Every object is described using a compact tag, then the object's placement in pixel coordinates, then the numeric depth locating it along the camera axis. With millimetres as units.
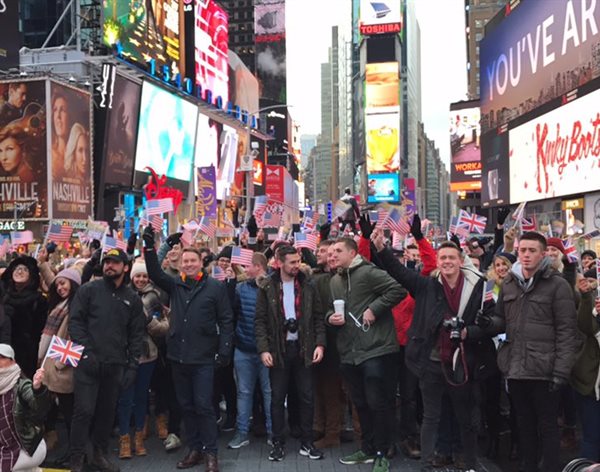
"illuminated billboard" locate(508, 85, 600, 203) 26219
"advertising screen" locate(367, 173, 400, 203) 116625
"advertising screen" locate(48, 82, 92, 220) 33594
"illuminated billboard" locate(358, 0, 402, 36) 131000
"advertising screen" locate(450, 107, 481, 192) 76500
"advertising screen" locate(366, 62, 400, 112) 120250
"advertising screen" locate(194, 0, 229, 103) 58281
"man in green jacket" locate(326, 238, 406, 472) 6305
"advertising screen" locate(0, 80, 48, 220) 33312
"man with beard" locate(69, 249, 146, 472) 6176
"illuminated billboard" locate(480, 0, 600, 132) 28188
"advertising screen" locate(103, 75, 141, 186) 37688
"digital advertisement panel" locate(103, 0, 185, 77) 41812
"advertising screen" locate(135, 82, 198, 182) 42375
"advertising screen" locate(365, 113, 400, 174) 118438
